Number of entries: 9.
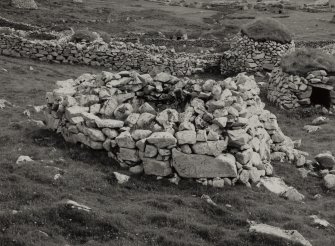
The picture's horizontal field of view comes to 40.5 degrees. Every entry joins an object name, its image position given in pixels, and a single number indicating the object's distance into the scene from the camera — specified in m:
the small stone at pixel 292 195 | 13.17
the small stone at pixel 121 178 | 12.69
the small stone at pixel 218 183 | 12.86
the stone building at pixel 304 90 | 23.86
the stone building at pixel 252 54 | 32.47
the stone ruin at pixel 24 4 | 57.28
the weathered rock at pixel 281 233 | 9.99
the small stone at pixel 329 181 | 14.25
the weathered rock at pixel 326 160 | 15.70
